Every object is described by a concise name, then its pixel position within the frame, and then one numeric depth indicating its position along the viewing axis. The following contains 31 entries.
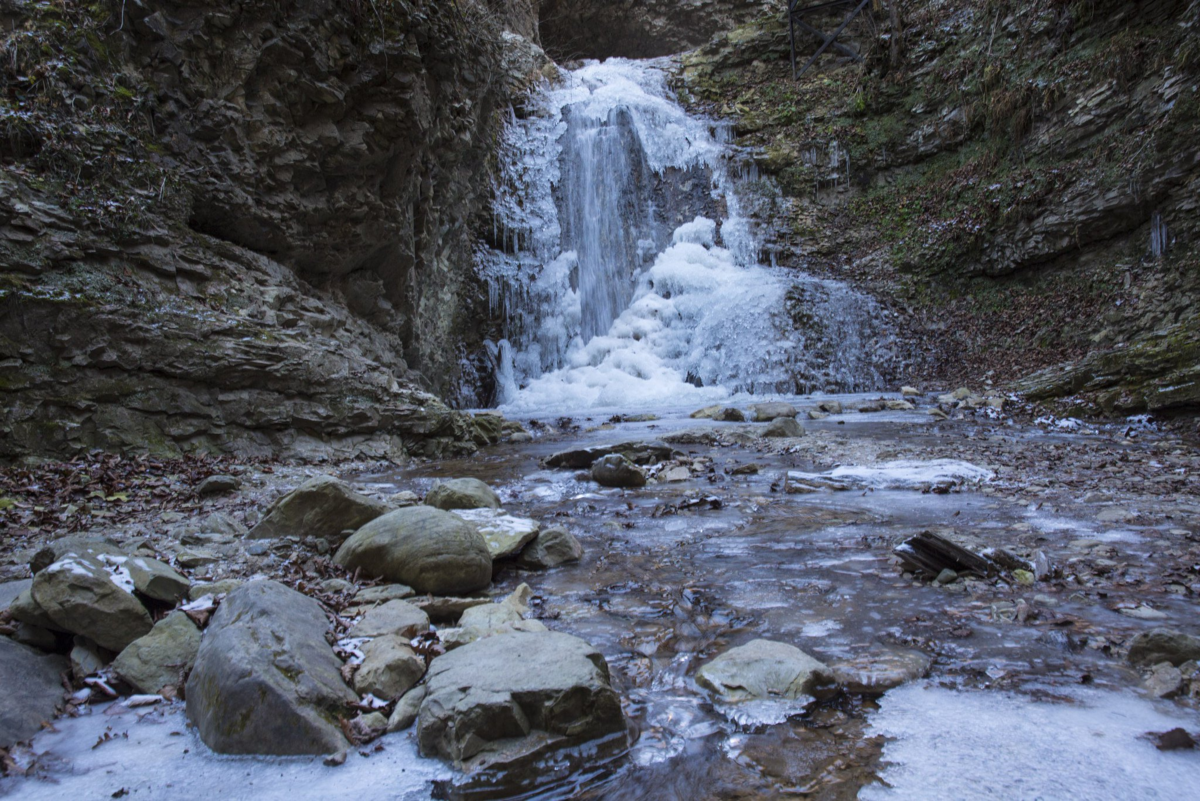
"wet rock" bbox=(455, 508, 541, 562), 3.31
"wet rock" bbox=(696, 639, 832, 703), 1.91
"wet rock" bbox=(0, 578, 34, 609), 2.27
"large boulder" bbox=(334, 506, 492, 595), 2.94
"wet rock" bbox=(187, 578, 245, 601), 2.53
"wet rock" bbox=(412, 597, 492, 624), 2.67
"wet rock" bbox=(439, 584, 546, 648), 2.30
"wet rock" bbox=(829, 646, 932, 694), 1.95
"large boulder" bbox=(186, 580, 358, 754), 1.71
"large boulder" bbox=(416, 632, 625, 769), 1.64
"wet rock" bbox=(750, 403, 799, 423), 9.55
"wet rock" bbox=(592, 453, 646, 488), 5.42
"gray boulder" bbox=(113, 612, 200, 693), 2.02
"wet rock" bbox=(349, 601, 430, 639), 2.33
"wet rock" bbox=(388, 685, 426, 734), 1.81
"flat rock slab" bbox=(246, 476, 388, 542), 3.50
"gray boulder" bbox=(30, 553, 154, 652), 2.03
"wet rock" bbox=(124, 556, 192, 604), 2.35
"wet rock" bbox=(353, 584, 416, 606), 2.73
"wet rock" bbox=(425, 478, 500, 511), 4.09
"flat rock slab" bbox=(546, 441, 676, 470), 6.35
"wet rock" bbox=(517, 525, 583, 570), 3.36
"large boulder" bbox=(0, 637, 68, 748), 1.75
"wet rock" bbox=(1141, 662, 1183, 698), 1.78
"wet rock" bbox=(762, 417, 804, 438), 7.83
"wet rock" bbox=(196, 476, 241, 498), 4.77
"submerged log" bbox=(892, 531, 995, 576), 2.81
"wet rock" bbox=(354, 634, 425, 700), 1.94
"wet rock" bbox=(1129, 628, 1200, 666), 1.91
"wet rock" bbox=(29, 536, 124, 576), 2.32
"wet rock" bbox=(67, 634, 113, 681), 2.01
